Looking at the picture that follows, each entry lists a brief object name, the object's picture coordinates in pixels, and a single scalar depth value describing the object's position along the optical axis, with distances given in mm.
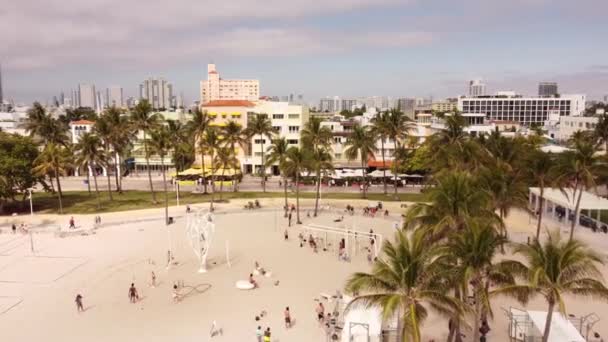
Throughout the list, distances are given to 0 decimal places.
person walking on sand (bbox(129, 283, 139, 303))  29750
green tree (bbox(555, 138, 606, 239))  34281
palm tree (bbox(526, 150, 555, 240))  35719
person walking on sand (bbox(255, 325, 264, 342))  24016
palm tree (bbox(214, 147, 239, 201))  60681
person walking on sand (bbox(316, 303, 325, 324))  26109
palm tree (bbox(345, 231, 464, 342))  16062
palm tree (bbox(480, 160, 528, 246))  29828
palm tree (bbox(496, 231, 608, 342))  16594
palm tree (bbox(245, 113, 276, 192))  68875
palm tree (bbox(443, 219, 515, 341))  17562
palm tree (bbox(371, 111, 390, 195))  60156
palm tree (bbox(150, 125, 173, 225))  56094
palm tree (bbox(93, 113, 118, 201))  62312
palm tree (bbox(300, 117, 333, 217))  60219
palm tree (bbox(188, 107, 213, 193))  60844
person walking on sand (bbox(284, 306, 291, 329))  25712
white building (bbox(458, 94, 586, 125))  176000
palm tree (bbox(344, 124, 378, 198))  60625
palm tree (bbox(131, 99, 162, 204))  58312
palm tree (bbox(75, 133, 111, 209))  58844
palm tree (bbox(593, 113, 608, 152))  57344
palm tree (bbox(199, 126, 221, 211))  60188
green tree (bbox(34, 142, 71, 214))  53369
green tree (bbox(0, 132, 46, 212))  53031
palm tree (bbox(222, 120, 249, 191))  65500
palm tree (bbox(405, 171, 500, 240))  22297
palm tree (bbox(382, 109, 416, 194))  60031
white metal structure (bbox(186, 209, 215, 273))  35438
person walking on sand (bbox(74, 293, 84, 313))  28078
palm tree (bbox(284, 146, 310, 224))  48625
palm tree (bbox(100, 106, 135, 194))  63219
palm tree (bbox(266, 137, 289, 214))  50781
